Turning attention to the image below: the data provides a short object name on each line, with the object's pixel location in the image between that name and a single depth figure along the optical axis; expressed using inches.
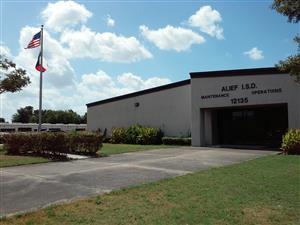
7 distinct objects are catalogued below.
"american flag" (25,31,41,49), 945.5
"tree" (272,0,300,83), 392.8
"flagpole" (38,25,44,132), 898.1
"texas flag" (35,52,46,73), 928.0
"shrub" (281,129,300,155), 665.6
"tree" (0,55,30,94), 844.2
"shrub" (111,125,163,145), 1072.1
